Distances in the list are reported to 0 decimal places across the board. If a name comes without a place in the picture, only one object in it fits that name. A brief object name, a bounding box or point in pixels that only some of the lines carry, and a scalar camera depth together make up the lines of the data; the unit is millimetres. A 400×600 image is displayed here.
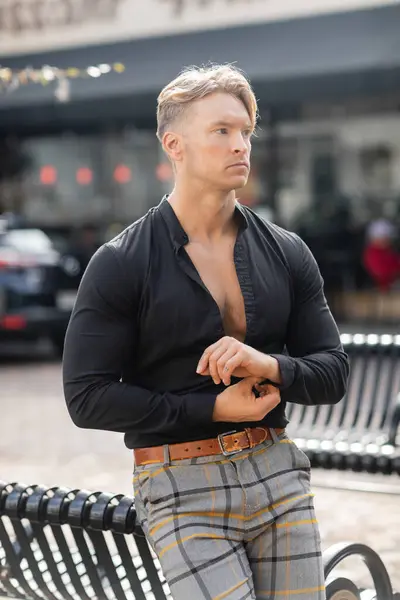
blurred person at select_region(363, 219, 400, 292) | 25831
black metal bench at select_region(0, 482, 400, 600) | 5458
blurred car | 21081
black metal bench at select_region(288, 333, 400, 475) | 9303
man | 4277
